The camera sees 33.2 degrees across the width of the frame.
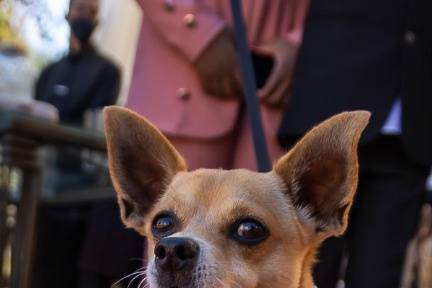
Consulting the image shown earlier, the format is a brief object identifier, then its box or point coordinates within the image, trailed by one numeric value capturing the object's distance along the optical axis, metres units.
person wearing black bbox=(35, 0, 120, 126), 4.90
